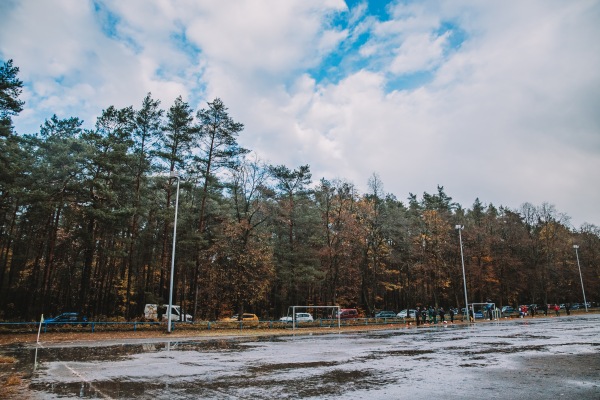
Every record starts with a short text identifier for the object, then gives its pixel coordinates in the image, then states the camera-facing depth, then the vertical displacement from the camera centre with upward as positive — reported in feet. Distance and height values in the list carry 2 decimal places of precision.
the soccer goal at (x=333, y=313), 117.46 -8.30
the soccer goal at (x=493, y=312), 159.21 -8.81
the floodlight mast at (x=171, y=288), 88.07 +1.41
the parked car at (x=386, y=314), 189.96 -10.80
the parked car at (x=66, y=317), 134.72 -7.55
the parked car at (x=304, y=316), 156.87 -9.56
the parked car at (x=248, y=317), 158.76 -9.56
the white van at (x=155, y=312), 148.95 -6.88
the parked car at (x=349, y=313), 166.48 -8.86
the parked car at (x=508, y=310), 214.03 -10.79
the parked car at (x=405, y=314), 189.78 -10.97
